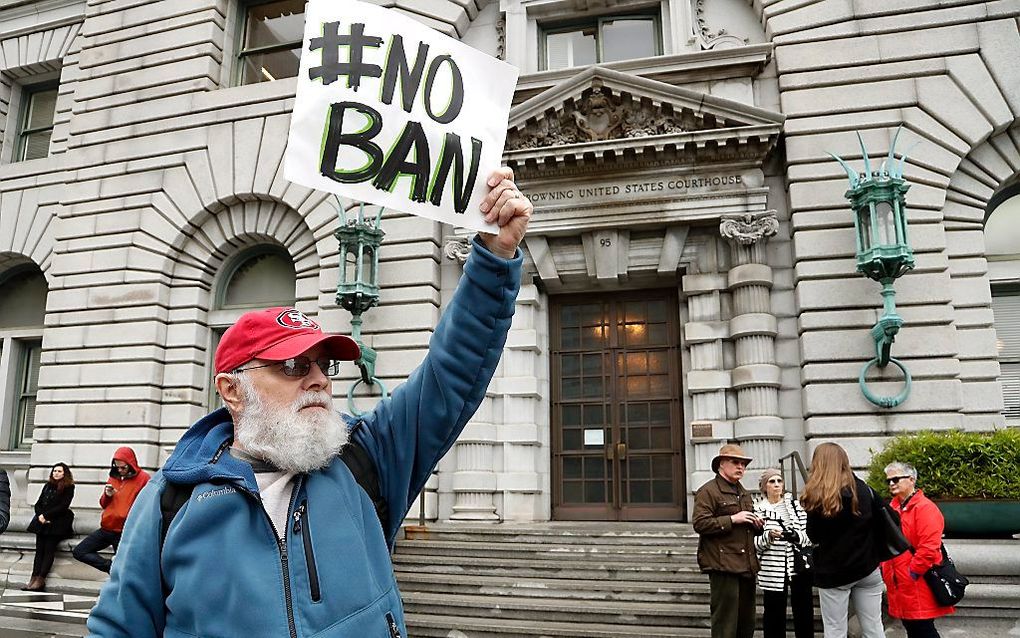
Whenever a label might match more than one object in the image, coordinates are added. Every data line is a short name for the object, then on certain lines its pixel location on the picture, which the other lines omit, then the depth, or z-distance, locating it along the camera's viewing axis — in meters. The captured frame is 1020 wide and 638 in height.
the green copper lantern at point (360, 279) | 12.01
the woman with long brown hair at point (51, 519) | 11.56
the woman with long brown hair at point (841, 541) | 6.00
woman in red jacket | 6.04
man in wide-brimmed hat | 6.59
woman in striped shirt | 6.70
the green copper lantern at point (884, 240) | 9.94
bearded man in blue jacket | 2.02
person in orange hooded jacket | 10.03
